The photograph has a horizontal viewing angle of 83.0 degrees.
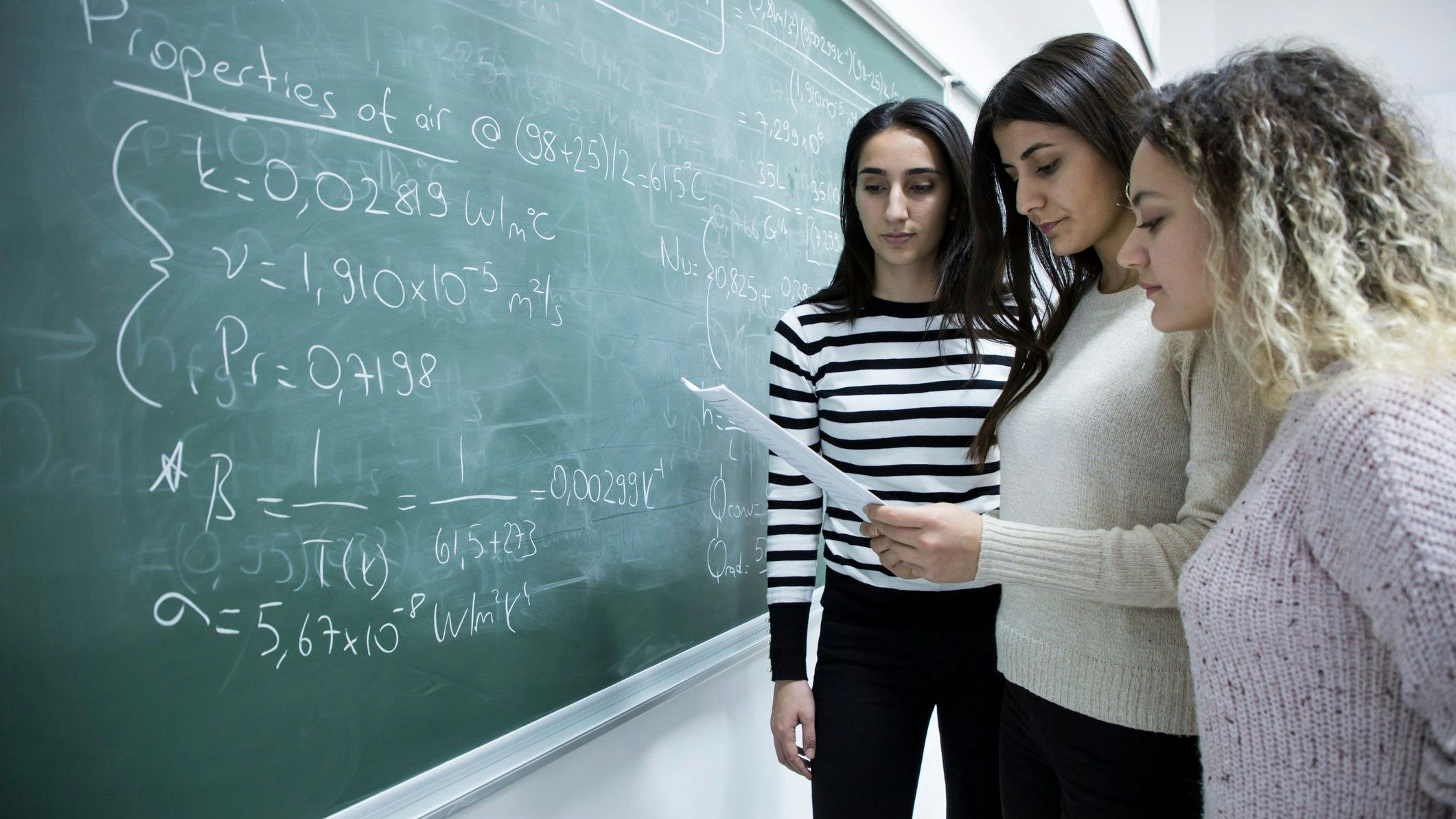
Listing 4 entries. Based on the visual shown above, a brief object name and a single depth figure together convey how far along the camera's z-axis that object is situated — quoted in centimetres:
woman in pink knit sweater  59
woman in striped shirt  133
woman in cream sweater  93
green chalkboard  81
